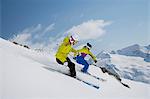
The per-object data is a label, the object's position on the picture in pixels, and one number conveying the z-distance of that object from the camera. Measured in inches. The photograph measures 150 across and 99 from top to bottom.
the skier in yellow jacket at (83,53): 483.2
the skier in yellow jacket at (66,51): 442.6
